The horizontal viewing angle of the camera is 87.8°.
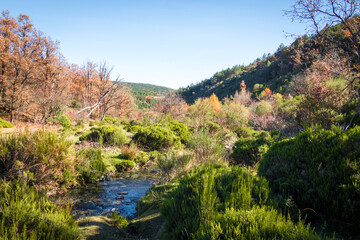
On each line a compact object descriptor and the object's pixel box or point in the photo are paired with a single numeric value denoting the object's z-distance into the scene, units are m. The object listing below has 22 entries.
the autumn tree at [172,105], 24.02
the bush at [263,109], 18.22
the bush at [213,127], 14.07
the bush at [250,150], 6.91
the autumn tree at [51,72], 21.45
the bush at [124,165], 8.08
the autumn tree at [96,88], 27.32
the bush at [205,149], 6.17
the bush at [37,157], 4.36
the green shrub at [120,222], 3.48
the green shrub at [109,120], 21.75
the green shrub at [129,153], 8.95
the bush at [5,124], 11.59
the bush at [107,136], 10.37
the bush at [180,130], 12.62
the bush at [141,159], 9.02
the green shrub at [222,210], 1.78
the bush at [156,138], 10.91
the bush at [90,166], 6.02
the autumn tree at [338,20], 7.16
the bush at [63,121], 13.45
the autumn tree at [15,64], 17.56
